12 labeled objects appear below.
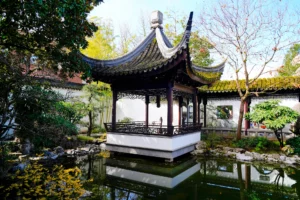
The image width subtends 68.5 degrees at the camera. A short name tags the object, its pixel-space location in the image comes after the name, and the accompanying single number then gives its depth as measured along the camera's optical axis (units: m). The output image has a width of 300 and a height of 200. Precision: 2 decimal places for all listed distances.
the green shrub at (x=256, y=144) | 8.38
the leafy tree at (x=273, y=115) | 7.60
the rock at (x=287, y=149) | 7.67
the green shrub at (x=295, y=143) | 7.59
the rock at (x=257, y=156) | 7.67
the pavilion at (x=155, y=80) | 6.56
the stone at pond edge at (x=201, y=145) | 8.70
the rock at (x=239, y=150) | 8.25
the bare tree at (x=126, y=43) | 17.06
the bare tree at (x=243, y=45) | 9.00
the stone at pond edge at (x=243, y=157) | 7.64
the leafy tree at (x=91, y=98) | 10.38
